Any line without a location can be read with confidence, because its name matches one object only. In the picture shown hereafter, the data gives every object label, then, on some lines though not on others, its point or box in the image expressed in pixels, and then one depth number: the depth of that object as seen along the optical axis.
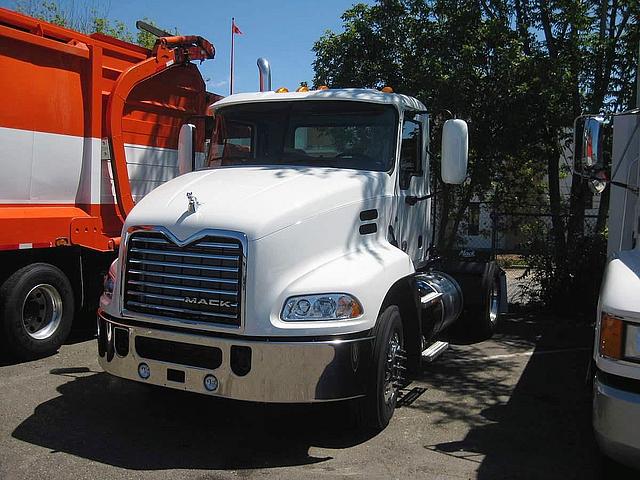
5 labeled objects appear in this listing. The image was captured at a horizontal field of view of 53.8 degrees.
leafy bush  9.49
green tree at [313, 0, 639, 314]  9.77
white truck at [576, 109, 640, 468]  3.16
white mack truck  4.09
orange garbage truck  6.24
